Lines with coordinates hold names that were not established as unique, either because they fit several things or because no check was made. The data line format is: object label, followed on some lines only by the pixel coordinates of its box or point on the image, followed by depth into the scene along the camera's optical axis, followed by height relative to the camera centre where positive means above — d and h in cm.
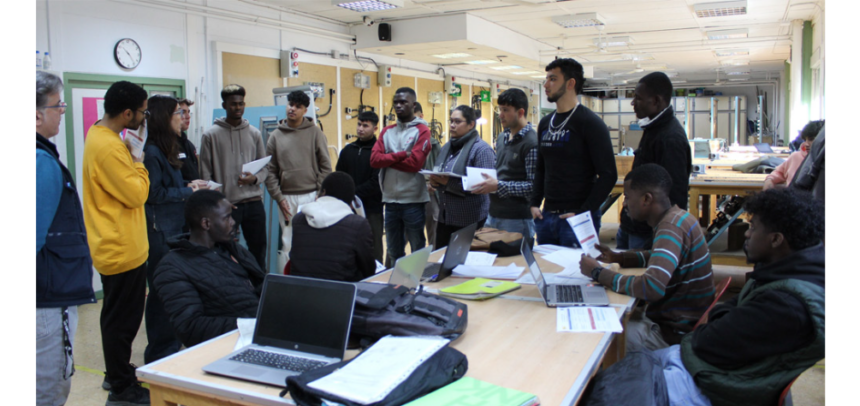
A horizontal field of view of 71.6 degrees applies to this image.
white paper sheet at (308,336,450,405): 142 -51
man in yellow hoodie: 274 -24
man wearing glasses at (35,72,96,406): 204 -33
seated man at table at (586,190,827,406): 163 -45
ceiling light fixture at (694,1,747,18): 747 +206
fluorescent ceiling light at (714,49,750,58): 1248 +245
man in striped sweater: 233 -43
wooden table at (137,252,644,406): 159 -57
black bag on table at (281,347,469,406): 142 -53
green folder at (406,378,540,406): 143 -56
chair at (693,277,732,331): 240 -49
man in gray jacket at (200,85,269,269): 438 +6
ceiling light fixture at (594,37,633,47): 1043 +225
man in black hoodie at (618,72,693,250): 306 +13
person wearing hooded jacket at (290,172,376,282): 266 -32
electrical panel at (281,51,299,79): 704 +128
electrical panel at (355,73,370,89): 859 +130
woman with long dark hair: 329 -9
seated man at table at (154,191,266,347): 212 -40
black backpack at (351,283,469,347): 185 -47
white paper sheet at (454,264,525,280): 282 -49
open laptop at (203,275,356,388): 170 -48
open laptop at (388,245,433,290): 231 -40
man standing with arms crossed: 417 +1
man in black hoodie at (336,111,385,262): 464 +0
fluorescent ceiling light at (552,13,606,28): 812 +206
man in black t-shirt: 322 +6
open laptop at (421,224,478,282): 272 -41
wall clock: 520 +105
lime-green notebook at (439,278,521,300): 245 -51
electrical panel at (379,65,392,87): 917 +146
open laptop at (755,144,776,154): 1053 +33
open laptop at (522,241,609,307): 231 -51
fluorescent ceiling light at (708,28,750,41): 979 +224
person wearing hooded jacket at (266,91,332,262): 467 +9
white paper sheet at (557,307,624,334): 203 -54
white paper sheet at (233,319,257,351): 193 -54
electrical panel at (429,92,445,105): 1088 +133
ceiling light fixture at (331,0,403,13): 663 +189
